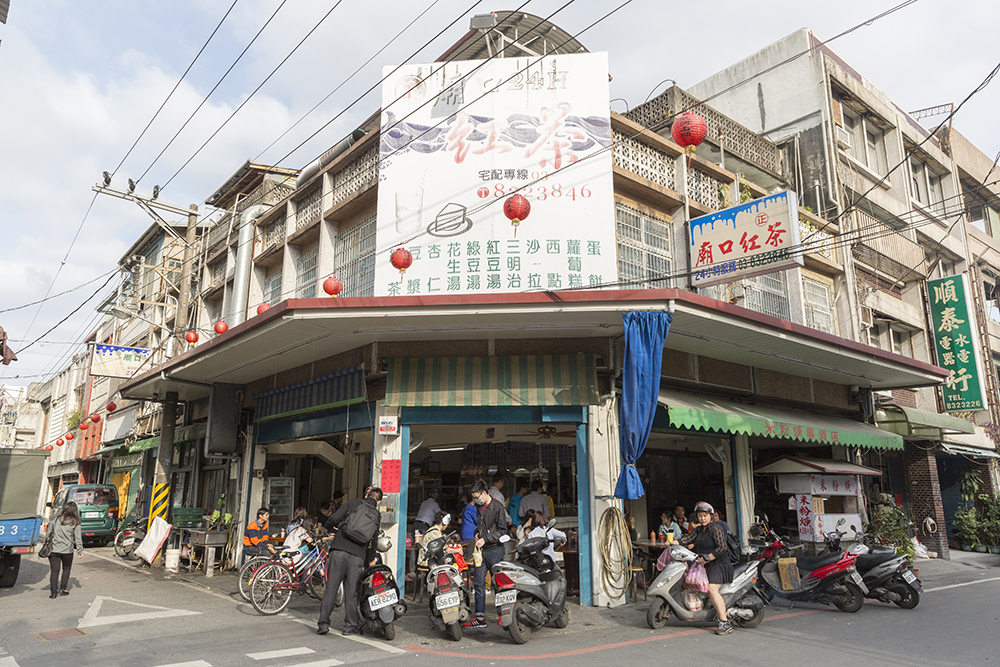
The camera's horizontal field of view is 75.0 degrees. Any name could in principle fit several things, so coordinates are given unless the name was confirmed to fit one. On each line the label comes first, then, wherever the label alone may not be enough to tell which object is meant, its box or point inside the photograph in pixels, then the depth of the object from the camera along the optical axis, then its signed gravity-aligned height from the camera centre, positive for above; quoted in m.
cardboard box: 9.49 -1.42
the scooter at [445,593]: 7.45 -1.32
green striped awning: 10.65 +1.54
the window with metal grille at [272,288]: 18.19 +5.25
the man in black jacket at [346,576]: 7.73 -1.16
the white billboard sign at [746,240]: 11.15 +4.26
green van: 20.72 -0.96
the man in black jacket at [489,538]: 8.11 -0.76
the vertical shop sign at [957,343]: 19.53 +3.97
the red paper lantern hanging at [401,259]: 11.45 +3.74
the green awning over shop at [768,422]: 10.71 +0.96
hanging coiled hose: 10.04 -1.17
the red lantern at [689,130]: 10.77 +5.62
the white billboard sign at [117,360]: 20.19 +3.62
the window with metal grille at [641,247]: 13.13 +4.66
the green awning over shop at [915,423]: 17.47 +1.37
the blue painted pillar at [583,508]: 10.03 -0.50
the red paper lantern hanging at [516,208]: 11.41 +4.60
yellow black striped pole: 16.73 -0.62
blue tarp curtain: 9.59 +1.42
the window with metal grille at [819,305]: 17.34 +4.55
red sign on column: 10.52 +0.04
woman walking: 10.33 -1.01
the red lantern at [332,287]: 11.34 +3.23
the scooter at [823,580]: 9.20 -1.47
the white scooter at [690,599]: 8.07 -1.51
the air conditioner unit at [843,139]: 19.45 +9.93
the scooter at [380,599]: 7.44 -1.38
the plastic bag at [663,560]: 8.71 -1.12
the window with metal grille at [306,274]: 16.62 +5.19
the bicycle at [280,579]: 9.12 -1.44
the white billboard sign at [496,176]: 12.30 +5.77
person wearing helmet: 7.87 -0.91
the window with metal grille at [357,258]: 14.17 +4.88
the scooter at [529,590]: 7.34 -1.31
